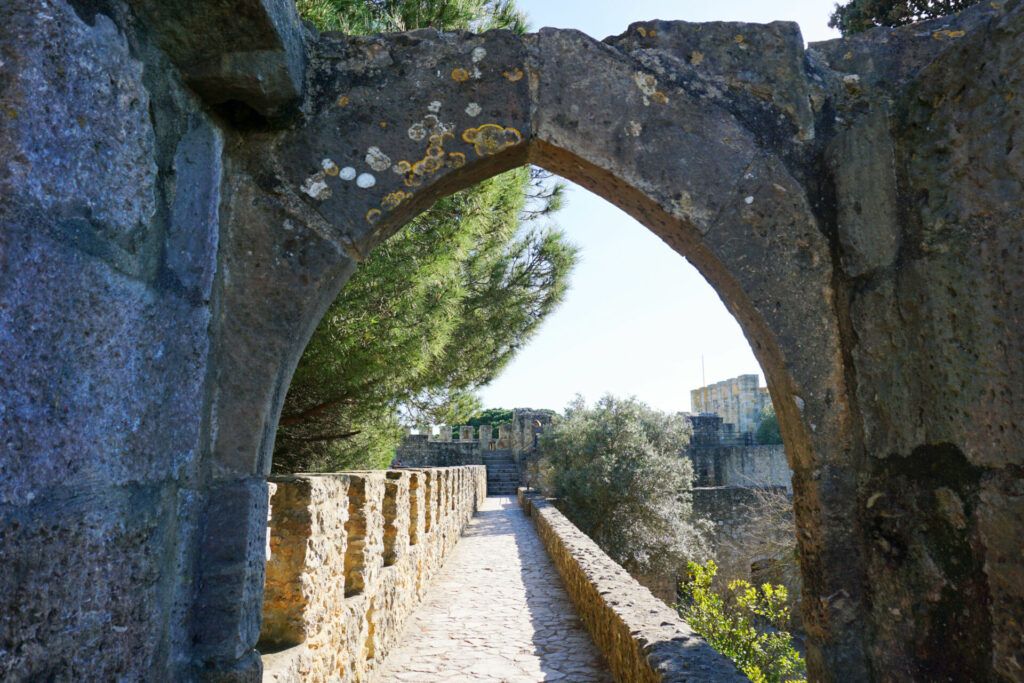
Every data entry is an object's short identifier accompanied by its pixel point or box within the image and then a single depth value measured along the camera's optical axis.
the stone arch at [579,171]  1.91
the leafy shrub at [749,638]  5.45
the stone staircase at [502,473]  26.84
